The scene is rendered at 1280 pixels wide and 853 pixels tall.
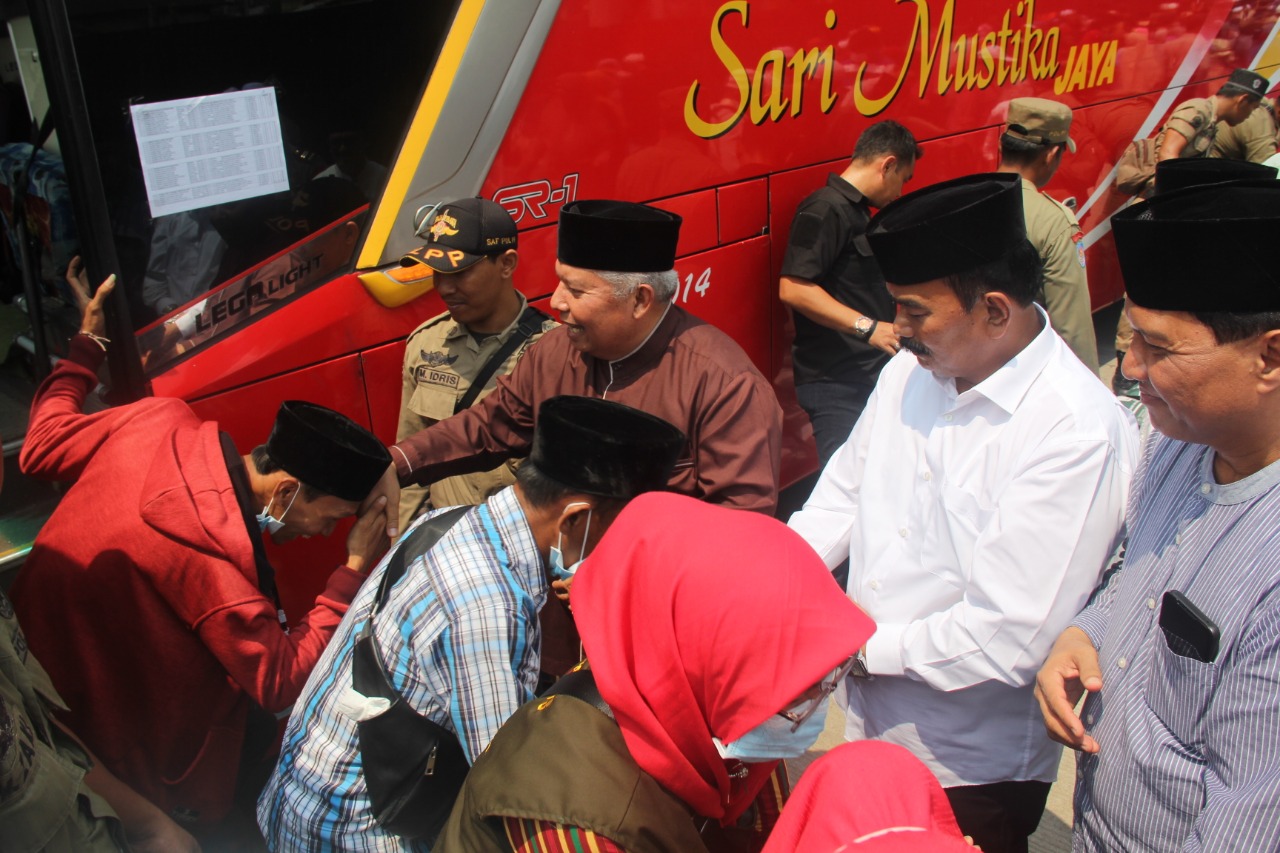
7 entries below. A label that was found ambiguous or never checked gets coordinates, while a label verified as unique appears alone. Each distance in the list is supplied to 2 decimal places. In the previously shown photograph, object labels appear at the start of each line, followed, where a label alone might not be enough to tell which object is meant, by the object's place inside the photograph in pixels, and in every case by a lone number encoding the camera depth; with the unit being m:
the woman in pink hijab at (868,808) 1.02
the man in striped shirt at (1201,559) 1.24
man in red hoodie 1.93
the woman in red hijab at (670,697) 1.29
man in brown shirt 2.41
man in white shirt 1.71
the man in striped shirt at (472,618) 1.61
